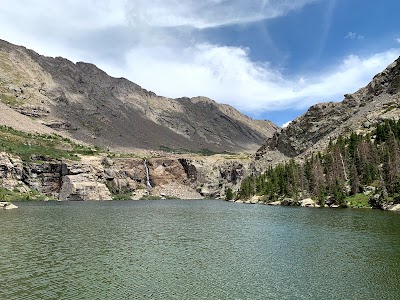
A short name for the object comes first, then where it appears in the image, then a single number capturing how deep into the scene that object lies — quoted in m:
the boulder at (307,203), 125.39
